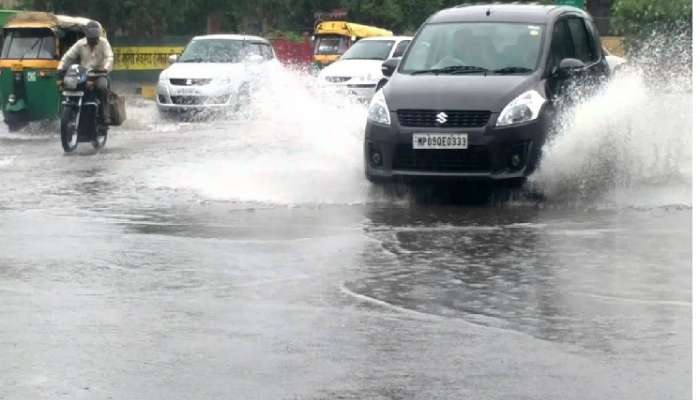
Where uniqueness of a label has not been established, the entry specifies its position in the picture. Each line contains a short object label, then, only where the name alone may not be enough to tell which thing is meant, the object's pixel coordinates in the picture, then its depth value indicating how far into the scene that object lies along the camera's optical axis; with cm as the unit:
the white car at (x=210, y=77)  2894
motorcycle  1998
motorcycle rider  2044
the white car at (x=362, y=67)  3047
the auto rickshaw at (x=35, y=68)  2428
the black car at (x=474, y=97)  1309
